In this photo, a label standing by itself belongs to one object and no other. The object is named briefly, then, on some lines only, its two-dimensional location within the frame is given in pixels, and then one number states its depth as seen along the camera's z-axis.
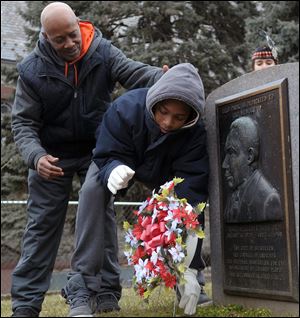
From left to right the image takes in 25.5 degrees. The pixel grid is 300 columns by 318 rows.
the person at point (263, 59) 5.68
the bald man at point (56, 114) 3.98
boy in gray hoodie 3.37
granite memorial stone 3.18
